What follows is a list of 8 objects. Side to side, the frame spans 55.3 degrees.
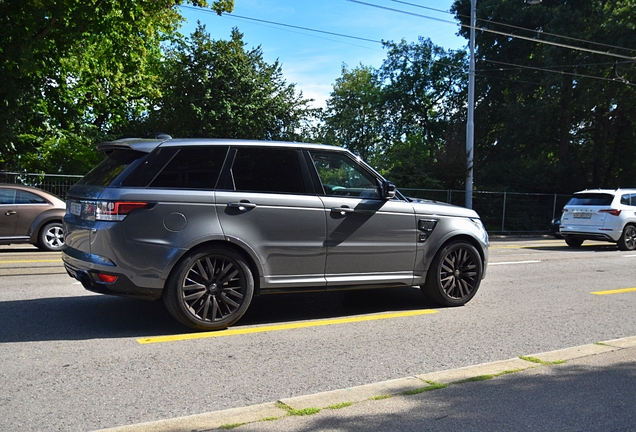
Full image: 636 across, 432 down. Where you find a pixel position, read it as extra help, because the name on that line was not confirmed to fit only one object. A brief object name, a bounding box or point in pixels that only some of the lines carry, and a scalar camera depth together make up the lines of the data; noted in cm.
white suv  1697
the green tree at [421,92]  4991
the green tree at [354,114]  5981
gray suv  564
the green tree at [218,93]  2927
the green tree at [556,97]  2855
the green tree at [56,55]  1705
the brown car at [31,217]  1288
